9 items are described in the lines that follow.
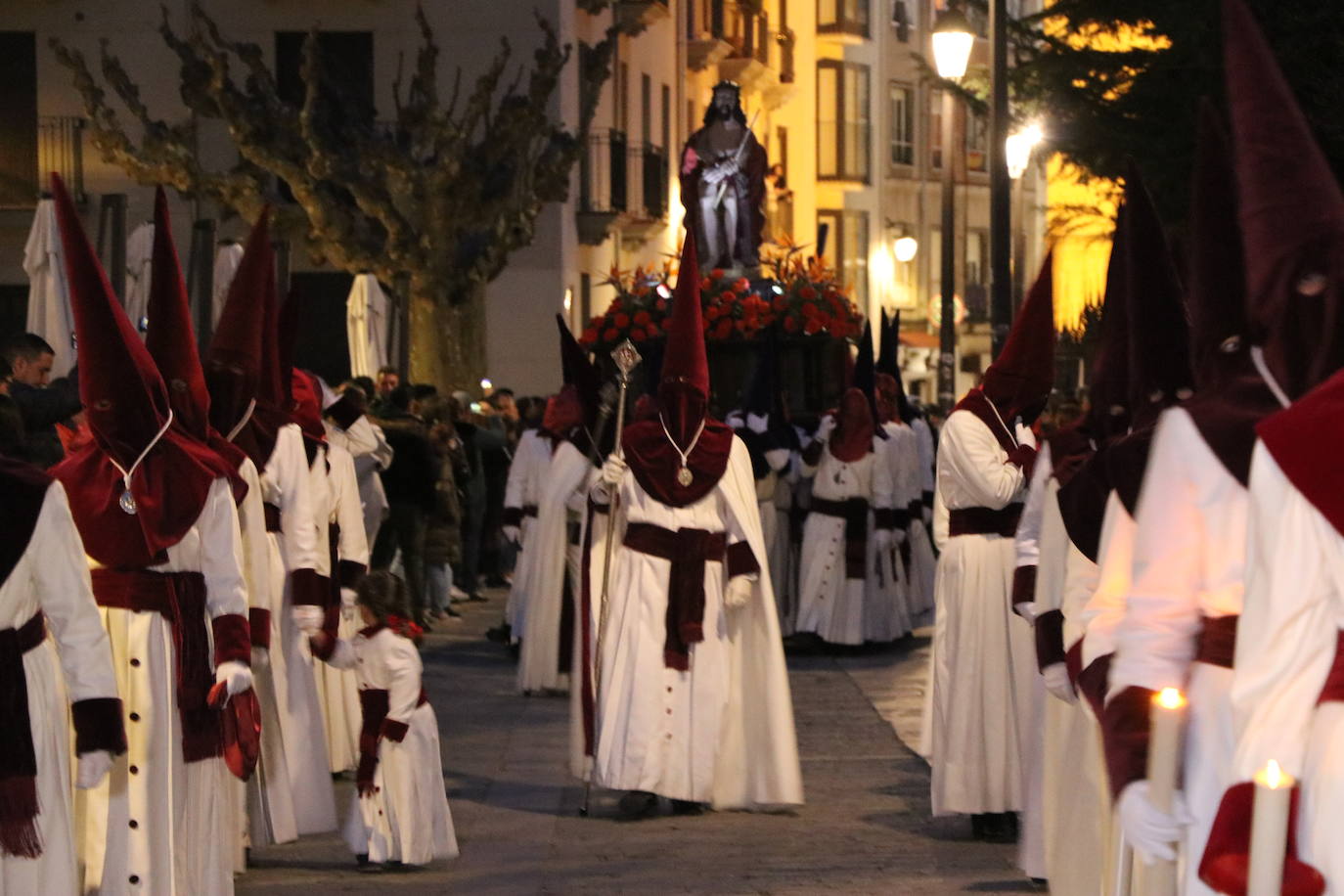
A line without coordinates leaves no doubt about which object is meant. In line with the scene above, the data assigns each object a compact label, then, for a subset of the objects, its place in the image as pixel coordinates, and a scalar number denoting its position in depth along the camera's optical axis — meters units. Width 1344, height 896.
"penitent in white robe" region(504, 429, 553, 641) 17.48
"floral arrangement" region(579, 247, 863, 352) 19.36
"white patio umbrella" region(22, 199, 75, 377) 16.58
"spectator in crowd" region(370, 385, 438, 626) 18.80
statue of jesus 22.22
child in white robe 9.84
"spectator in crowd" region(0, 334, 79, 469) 10.78
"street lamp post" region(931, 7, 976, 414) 22.14
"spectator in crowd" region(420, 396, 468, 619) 19.81
